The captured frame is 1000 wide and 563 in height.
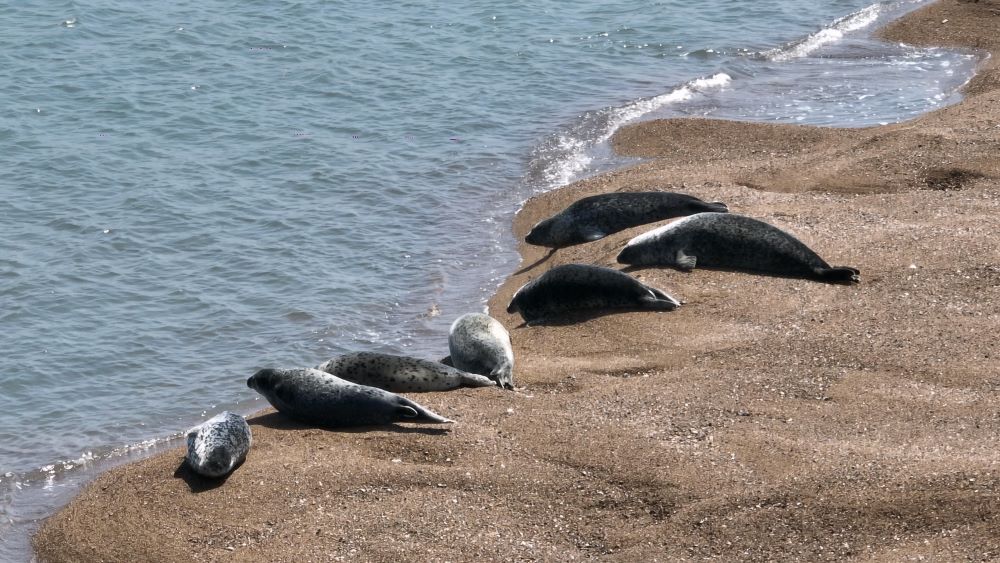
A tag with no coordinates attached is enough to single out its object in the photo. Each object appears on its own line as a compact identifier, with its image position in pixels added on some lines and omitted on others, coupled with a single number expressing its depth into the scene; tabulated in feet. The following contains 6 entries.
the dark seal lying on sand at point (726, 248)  59.41
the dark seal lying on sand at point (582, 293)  57.41
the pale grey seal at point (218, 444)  43.24
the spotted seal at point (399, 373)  50.83
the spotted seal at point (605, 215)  70.08
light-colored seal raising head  51.37
